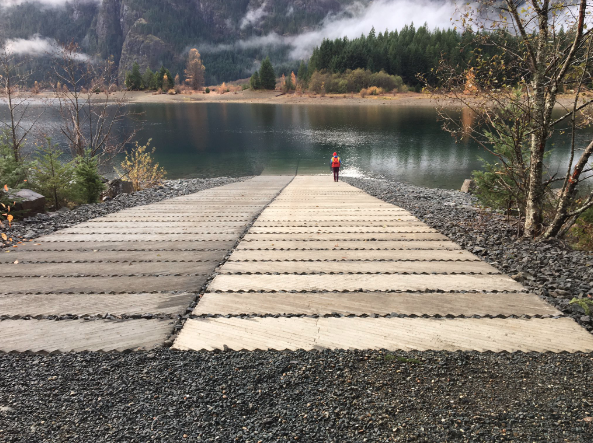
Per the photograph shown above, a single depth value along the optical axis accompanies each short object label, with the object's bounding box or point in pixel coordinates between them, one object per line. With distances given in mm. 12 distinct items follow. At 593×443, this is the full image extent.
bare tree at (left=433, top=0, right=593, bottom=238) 4875
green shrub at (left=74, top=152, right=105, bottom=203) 9453
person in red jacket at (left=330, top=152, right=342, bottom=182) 15195
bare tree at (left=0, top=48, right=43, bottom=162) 9656
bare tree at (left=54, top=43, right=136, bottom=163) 11148
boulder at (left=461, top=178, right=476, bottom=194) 16295
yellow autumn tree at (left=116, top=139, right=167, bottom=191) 14501
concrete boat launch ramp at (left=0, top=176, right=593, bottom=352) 2645
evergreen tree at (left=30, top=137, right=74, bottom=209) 8951
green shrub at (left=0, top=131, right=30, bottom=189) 7672
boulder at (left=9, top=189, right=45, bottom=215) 7086
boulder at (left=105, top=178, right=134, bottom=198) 11328
